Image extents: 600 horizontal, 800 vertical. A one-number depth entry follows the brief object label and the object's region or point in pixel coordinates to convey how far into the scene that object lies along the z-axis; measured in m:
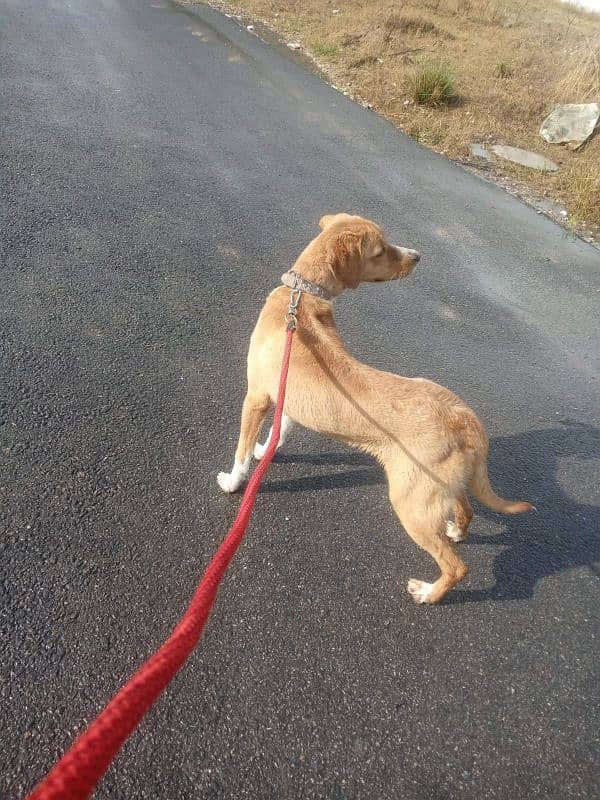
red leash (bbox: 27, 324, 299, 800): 0.89
